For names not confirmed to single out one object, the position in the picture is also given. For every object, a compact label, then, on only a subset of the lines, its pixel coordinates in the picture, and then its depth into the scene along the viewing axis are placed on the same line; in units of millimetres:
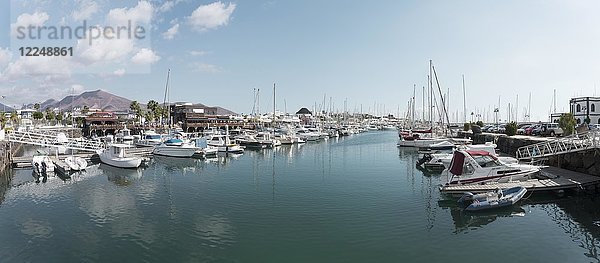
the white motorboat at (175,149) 53312
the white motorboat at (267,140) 71750
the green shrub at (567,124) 45531
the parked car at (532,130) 58216
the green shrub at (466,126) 84812
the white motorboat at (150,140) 60531
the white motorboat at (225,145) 59594
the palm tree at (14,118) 94488
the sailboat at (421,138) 64306
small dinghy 22406
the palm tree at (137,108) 110062
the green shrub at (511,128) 52656
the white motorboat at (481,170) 26844
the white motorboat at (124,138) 66875
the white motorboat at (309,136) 87875
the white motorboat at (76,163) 39000
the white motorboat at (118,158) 42000
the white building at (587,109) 68312
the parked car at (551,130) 51819
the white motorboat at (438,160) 38625
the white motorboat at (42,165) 37188
